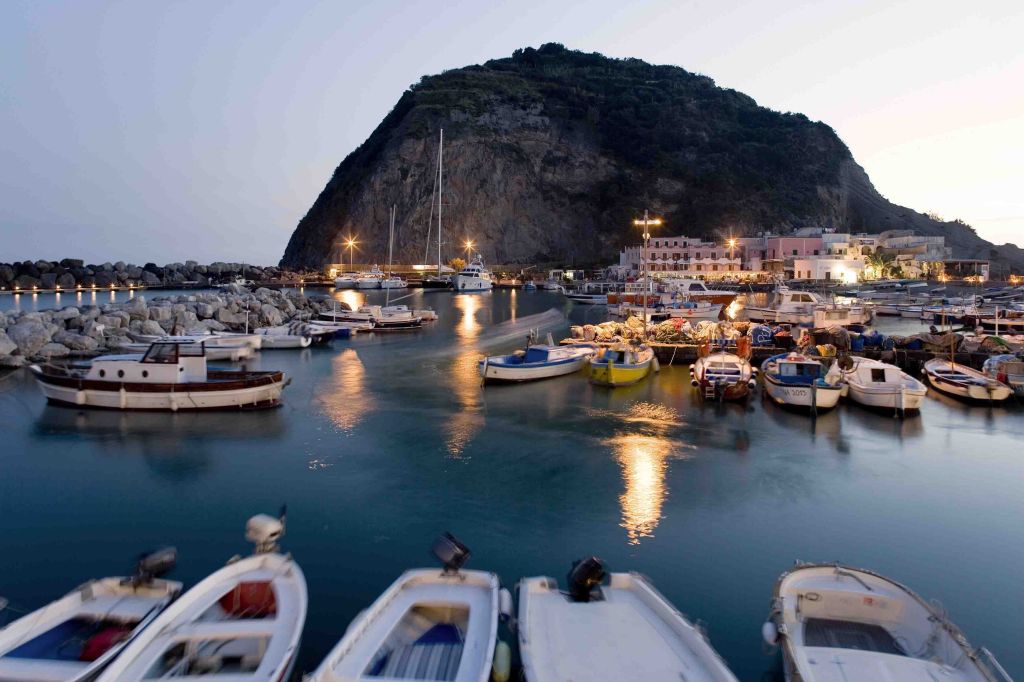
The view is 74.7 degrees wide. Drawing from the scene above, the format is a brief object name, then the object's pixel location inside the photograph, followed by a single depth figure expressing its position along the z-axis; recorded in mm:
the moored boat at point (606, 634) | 7520
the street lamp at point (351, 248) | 124206
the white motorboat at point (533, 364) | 28594
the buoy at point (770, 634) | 8023
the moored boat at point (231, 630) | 7629
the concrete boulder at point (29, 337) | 34562
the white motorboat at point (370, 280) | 105150
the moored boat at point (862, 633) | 7469
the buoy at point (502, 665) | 8000
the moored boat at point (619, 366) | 28375
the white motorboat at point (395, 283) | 103812
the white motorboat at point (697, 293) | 60344
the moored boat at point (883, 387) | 23375
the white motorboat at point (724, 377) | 25250
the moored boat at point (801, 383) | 23391
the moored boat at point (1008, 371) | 25969
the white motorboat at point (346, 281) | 108812
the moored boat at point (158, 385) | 23312
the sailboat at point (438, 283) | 109000
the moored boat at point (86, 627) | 7496
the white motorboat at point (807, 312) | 42688
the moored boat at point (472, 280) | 98250
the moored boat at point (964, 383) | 25219
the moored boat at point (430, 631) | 7598
